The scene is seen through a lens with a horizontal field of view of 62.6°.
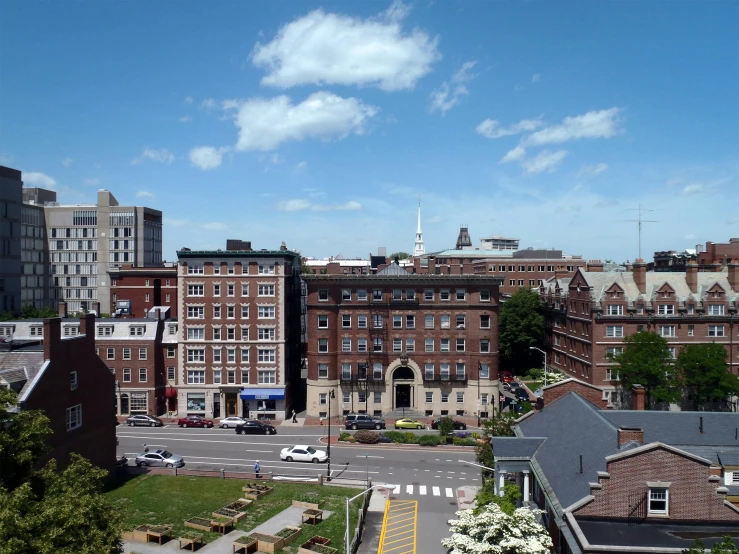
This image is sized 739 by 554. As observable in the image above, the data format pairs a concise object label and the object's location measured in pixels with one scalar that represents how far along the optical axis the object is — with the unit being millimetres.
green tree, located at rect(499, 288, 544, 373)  90875
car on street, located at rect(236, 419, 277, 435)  64062
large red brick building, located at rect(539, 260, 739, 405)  70562
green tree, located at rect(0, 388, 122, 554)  16875
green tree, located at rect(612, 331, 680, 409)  62969
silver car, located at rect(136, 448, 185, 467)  51469
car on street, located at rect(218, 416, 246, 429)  65750
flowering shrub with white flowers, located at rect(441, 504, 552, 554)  21062
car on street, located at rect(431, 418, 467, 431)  64500
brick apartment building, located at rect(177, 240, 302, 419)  69938
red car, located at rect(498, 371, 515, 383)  87700
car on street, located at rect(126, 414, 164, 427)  66562
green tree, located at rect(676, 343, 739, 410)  62625
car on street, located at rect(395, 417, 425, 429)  65562
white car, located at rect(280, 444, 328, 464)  53844
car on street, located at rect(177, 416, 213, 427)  66688
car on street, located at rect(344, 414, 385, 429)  65438
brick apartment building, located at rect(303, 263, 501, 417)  70312
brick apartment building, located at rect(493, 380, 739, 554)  22922
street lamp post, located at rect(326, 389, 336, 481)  47756
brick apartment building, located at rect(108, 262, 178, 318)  84062
